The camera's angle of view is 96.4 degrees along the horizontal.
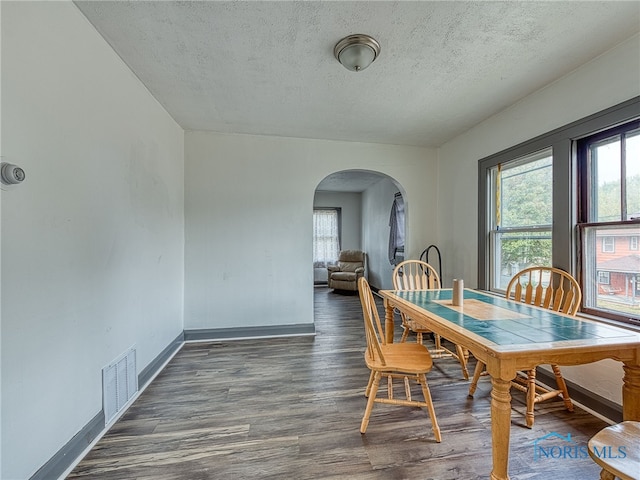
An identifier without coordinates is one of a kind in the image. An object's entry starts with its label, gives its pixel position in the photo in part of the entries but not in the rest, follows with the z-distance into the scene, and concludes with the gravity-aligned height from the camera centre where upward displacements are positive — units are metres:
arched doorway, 5.99 +0.70
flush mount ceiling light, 1.82 +1.26
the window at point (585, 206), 1.89 +0.27
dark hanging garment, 5.07 +0.17
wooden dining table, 1.20 -0.46
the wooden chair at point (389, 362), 1.71 -0.75
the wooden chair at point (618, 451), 0.90 -0.72
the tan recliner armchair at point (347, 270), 6.41 -0.70
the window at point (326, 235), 7.77 +0.17
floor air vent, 1.82 -0.97
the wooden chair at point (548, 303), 1.89 -0.45
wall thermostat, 1.12 +0.28
